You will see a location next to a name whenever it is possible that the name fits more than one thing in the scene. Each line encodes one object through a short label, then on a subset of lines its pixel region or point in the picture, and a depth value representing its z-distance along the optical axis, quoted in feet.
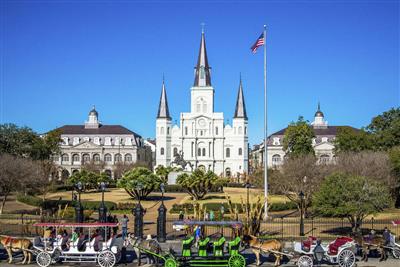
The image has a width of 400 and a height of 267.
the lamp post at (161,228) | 76.93
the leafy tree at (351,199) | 80.12
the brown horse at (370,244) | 62.54
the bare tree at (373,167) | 128.67
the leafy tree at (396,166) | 134.41
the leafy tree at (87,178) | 183.26
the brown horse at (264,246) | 58.39
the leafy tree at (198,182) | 159.60
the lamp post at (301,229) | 82.69
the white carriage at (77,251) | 57.00
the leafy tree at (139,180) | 149.79
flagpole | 103.58
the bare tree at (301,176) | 132.67
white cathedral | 362.12
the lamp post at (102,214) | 82.12
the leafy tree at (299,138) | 222.28
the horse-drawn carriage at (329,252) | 57.06
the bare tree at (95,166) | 294.60
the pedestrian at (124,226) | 78.29
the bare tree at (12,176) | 121.39
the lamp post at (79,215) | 82.03
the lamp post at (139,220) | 76.79
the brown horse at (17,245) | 59.57
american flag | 110.32
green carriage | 54.54
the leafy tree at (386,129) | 170.40
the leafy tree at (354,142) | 184.14
